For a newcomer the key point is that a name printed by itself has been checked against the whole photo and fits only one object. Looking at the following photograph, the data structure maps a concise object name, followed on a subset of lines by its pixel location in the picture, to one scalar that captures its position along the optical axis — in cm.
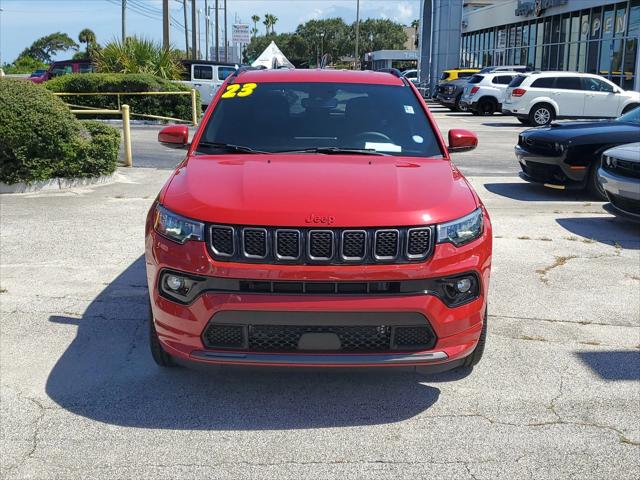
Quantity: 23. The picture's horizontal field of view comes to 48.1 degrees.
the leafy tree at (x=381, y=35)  11644
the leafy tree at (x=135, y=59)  2319
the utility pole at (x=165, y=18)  3587
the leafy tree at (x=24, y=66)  6253
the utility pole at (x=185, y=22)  5653
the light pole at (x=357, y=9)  7825
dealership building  3116
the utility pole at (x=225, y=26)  6756
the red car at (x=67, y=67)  2906
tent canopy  3005
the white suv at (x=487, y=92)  2820
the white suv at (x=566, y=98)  2308
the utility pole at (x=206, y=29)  7261
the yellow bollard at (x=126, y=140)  1270
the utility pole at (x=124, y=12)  4488
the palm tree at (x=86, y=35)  10006
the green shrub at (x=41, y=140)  977
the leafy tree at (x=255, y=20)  13950
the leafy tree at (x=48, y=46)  10362
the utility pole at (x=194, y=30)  5199
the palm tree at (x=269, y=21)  13712
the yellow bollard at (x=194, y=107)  2018
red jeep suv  345
